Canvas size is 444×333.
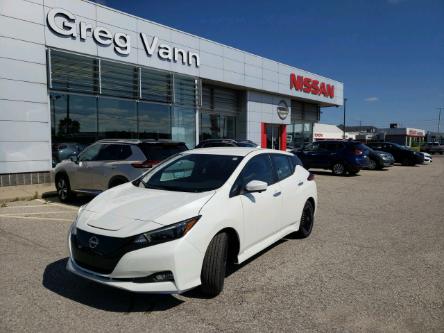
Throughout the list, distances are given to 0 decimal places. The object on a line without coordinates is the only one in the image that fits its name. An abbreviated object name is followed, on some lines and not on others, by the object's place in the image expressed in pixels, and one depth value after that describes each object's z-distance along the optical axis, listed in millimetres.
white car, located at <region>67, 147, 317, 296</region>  3535
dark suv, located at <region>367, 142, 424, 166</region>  26578
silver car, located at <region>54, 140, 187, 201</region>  8148
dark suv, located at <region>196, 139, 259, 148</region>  15555
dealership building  12414
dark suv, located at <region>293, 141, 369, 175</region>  18297
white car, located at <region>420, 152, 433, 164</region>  28812
